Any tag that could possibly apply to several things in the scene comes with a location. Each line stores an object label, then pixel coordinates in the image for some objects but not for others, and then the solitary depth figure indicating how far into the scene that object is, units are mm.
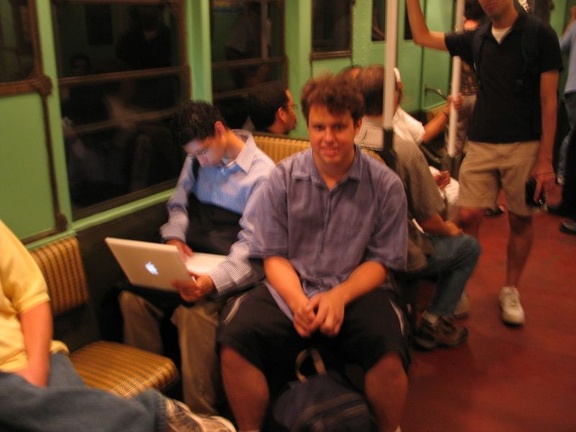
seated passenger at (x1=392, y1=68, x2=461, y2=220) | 3385
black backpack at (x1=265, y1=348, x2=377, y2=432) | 1949
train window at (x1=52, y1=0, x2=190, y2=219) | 2555
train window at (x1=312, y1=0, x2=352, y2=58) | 4129
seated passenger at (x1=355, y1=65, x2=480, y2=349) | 2672
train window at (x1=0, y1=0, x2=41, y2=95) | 2164
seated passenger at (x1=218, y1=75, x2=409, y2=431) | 2141
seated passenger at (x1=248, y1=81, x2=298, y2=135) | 3346
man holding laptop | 2381
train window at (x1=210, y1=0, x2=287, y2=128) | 3463
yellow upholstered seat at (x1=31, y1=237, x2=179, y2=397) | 2143
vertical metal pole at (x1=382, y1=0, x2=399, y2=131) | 2578
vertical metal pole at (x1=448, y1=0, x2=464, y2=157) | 3389
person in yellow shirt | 1706
